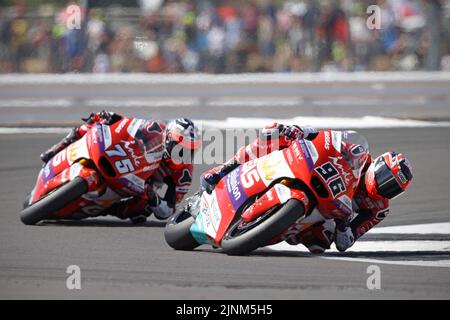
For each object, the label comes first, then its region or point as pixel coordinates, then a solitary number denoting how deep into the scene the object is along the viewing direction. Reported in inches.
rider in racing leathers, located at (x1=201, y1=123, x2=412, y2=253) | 682.8
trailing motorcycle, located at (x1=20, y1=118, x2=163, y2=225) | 790.5
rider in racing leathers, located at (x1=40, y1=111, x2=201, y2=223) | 809.5
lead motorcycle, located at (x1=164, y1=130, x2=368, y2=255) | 659.4
